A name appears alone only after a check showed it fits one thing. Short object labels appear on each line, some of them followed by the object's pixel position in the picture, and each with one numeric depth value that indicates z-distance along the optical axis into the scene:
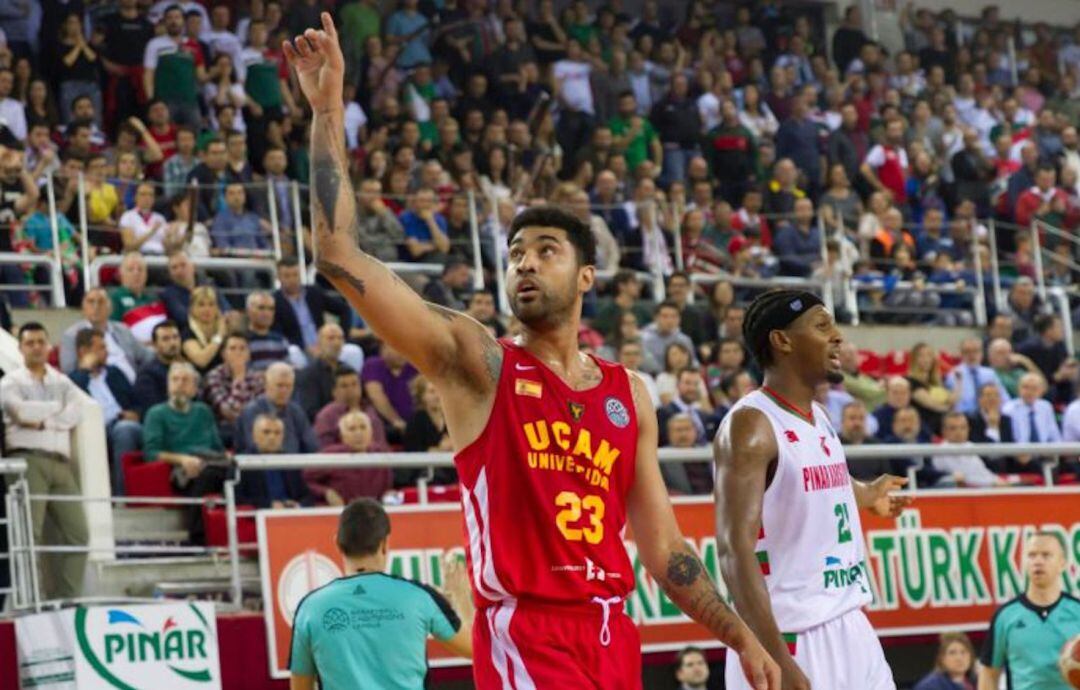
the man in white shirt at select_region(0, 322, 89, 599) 12.16
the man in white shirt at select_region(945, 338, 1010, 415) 17.95
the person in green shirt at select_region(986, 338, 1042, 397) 18.58
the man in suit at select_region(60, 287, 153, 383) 13.94
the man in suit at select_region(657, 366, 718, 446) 15.39
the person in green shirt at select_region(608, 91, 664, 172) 21.31
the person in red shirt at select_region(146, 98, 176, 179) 17.62
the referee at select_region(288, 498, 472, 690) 8.17
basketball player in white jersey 7.34
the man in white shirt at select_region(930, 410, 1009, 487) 15.42
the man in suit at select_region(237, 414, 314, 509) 12.84
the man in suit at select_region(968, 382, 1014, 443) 17.05
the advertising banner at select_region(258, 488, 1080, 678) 12.17
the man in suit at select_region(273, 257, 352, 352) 15.57
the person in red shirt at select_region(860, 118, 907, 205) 22.66
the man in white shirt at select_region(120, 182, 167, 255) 15.99
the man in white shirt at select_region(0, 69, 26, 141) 17.05
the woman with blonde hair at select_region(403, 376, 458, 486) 13.97
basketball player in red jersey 5.83
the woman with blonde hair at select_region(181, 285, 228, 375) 14.25
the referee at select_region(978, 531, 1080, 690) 11.01
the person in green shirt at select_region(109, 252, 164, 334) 15.04
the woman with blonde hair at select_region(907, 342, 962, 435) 17.19
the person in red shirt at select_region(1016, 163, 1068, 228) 22.67
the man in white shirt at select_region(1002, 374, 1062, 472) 17.31
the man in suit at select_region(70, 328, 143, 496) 13.46
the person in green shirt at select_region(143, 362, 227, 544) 12.56
